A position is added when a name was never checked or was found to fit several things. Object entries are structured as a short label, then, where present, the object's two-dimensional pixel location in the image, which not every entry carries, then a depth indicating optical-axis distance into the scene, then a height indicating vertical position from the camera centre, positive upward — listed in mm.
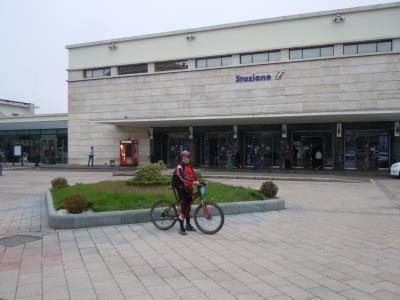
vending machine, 32562 +86
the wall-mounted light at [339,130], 26516 +1500
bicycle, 8102 -1285
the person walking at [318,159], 27625 -432
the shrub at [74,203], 8992 -1132
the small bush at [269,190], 12094 -1118
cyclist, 7965 -639
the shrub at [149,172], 12859 -615
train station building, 26250 +4523
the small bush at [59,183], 13898 -1036
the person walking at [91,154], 33406 -71
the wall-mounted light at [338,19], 26812 +8966
